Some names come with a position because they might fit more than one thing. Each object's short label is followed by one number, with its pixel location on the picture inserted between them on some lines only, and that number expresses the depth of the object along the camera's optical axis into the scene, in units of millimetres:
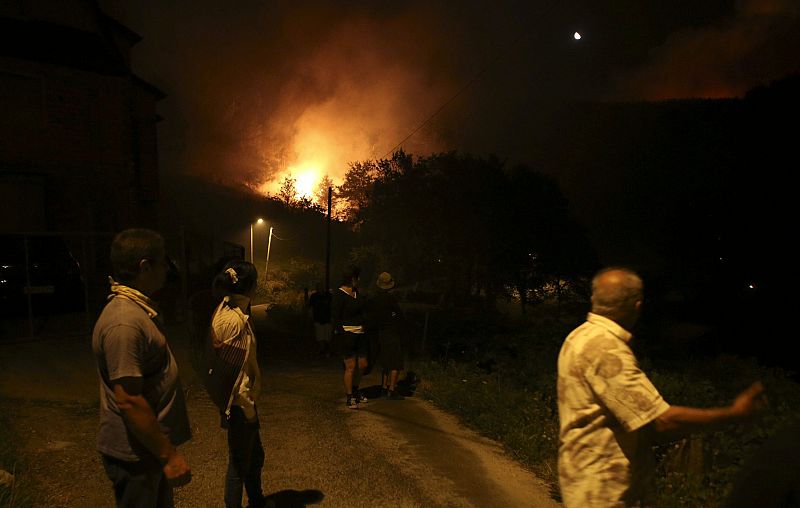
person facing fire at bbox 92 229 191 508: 2324
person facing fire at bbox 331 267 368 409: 6895
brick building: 14633
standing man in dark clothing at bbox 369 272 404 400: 7137
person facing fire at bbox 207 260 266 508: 3449
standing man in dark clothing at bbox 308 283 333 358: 11383
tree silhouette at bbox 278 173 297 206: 55094
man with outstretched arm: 2221
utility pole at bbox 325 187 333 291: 27509
